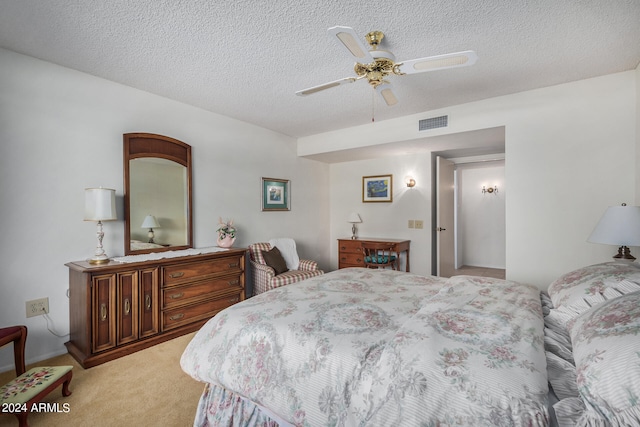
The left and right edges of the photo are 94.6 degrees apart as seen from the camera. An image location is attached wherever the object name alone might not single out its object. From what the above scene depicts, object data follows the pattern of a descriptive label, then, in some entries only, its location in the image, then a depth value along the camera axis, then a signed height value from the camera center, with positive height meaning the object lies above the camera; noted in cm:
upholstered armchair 355 -69
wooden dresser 230 -78
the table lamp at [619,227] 204 -12
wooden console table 464 -61
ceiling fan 163 +95
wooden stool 154 -98
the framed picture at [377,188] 492 +41
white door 454 -8
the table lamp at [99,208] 242 +5
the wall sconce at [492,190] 595 +44
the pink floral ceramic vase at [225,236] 351 -27
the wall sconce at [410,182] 466 +48
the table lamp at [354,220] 505 -13
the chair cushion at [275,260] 374 -62
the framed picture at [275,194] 434 +28
